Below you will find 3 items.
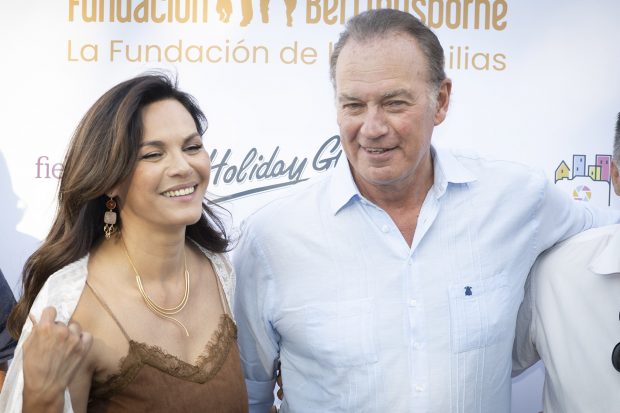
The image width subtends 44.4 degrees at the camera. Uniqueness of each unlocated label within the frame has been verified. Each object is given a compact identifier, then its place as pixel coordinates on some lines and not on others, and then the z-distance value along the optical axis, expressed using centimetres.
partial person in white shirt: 198
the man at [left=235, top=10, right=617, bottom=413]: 206
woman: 180
